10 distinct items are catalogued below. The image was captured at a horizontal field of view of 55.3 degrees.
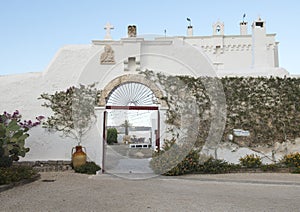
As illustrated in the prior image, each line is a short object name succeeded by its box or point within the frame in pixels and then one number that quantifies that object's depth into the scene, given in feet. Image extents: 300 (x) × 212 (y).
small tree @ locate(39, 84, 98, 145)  29.37
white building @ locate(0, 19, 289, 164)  29.35
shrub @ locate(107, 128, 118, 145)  67.32
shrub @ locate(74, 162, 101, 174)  26.99
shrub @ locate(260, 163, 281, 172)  27.83
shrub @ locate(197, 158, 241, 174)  26.81
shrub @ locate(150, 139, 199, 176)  25.93
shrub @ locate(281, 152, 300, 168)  27.75
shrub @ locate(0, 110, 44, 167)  23.43
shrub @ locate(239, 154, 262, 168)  28.14
